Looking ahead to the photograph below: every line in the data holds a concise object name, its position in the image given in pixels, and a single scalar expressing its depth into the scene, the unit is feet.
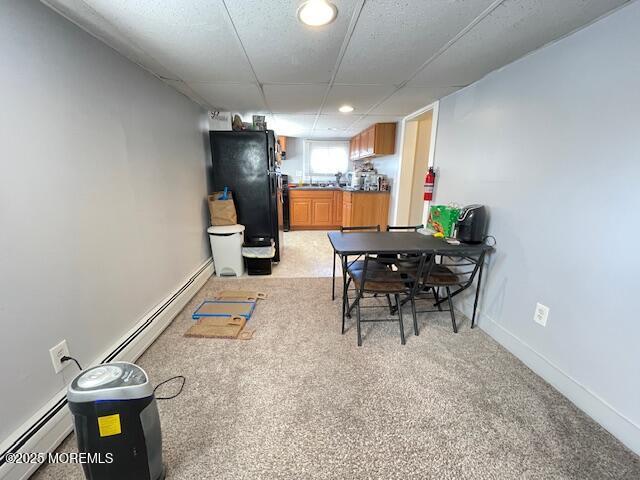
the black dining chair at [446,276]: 6.64
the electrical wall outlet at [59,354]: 4.09
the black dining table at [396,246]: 6.25
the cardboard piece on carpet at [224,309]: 7.66
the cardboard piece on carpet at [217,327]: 6.73
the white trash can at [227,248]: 10.23
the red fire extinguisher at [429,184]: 9.49
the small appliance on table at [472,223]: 6.77
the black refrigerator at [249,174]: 10.43
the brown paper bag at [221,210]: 10.34
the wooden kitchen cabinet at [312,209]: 18.04
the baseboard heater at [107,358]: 3.47
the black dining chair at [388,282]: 6.37
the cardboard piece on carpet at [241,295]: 8.74
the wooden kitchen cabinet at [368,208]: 15.51
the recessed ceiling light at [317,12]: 3.98
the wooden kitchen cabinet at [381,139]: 13.84
